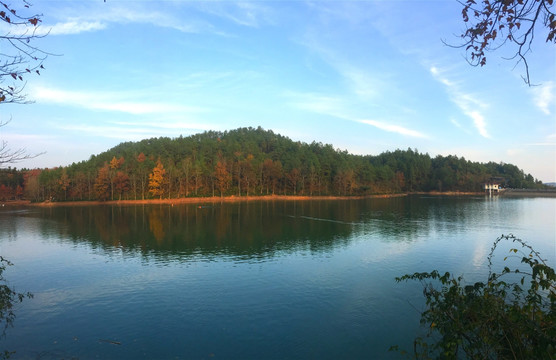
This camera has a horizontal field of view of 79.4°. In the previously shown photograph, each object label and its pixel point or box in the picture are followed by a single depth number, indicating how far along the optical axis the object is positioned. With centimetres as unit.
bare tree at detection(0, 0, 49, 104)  447
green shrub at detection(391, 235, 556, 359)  441
